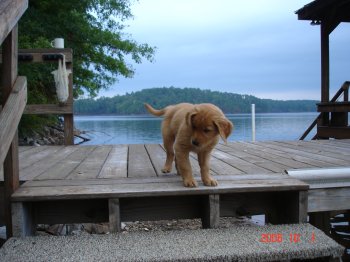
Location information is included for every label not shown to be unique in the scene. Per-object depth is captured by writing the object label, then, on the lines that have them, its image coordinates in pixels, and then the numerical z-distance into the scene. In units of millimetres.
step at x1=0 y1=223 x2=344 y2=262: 2283
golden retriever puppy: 2808
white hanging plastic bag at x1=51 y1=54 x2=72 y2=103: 5906
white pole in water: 7926
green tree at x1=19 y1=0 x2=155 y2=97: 11594
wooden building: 9516
